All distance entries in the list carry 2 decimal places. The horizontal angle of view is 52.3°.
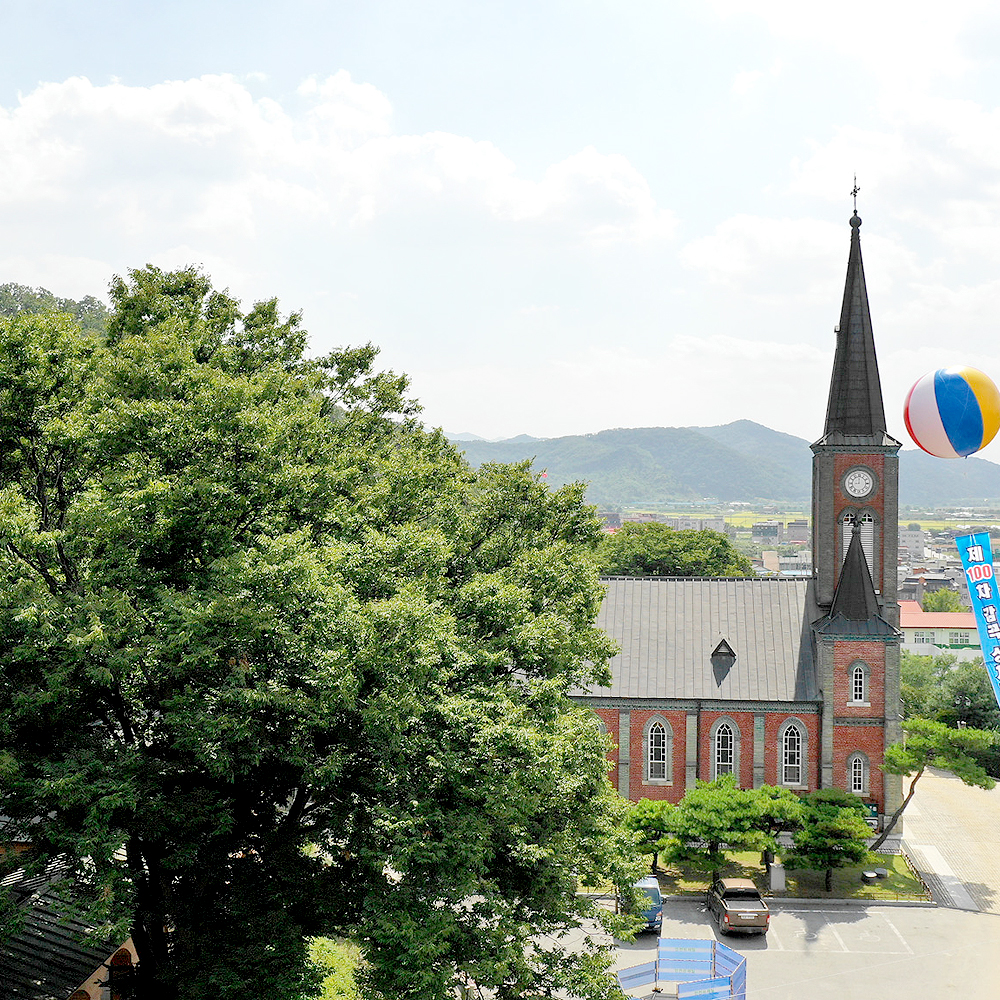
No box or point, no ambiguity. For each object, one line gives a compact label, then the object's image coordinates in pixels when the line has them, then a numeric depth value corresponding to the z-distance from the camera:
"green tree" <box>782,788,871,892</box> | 37.22
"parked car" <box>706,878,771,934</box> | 34.41
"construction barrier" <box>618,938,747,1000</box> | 29.17
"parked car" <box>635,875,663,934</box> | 34.28
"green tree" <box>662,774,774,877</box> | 36.88
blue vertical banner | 35.53
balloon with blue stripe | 36.44
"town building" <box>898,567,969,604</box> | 188.71
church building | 43.47
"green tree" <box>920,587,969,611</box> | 146.46
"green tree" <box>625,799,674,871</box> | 37.84
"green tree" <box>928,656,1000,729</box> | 64.00
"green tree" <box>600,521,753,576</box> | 78.00
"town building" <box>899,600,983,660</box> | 113.88
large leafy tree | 18.78
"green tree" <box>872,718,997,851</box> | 38.81
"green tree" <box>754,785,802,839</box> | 37.91
